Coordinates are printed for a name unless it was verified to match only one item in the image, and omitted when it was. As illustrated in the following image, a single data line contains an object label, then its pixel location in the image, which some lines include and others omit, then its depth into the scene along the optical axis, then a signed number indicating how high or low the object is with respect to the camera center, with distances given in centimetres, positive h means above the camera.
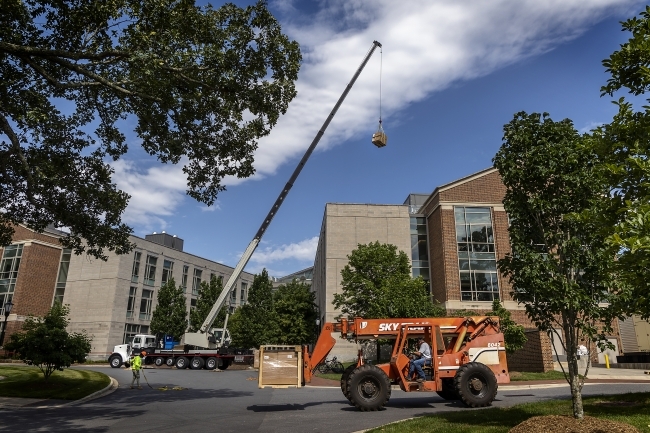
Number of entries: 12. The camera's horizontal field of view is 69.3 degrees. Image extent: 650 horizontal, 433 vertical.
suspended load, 2888 +1273
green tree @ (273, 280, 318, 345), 4456 +344
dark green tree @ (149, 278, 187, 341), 4997 +394
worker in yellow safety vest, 2186 -65
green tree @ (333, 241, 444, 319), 3067 +455
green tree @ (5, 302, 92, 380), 1845 +23
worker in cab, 1501 -18
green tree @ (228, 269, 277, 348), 4881 +379
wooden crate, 1440 -49
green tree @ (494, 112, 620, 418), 926 +250
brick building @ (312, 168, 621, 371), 3950 +1036
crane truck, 2736 +645
